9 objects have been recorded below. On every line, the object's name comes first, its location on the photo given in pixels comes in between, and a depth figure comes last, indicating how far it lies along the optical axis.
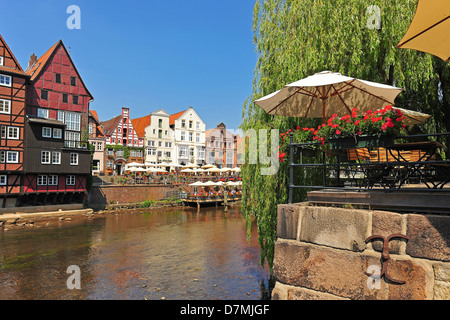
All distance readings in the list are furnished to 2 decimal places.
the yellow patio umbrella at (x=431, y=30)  3.06
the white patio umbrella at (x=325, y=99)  5.09
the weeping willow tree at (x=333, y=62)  8.16
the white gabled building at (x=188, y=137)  56.75
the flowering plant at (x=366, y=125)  3.78
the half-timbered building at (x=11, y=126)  25.89
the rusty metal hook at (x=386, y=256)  3.01
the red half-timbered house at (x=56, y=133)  27.70
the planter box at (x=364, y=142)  3.83
